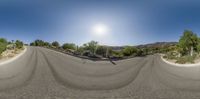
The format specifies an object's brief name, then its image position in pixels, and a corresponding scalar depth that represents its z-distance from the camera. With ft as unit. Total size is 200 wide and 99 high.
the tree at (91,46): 62.02
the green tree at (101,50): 50.05
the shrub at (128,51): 47.98
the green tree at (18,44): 66.78
